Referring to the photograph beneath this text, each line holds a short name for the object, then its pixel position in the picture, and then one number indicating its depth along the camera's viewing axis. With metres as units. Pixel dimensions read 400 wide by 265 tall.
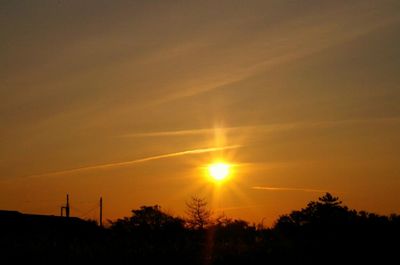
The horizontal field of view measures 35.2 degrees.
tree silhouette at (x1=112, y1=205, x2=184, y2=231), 57.00
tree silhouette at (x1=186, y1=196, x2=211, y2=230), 58.39
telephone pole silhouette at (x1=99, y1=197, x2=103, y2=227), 69.49
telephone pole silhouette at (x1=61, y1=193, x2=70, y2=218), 69.75
